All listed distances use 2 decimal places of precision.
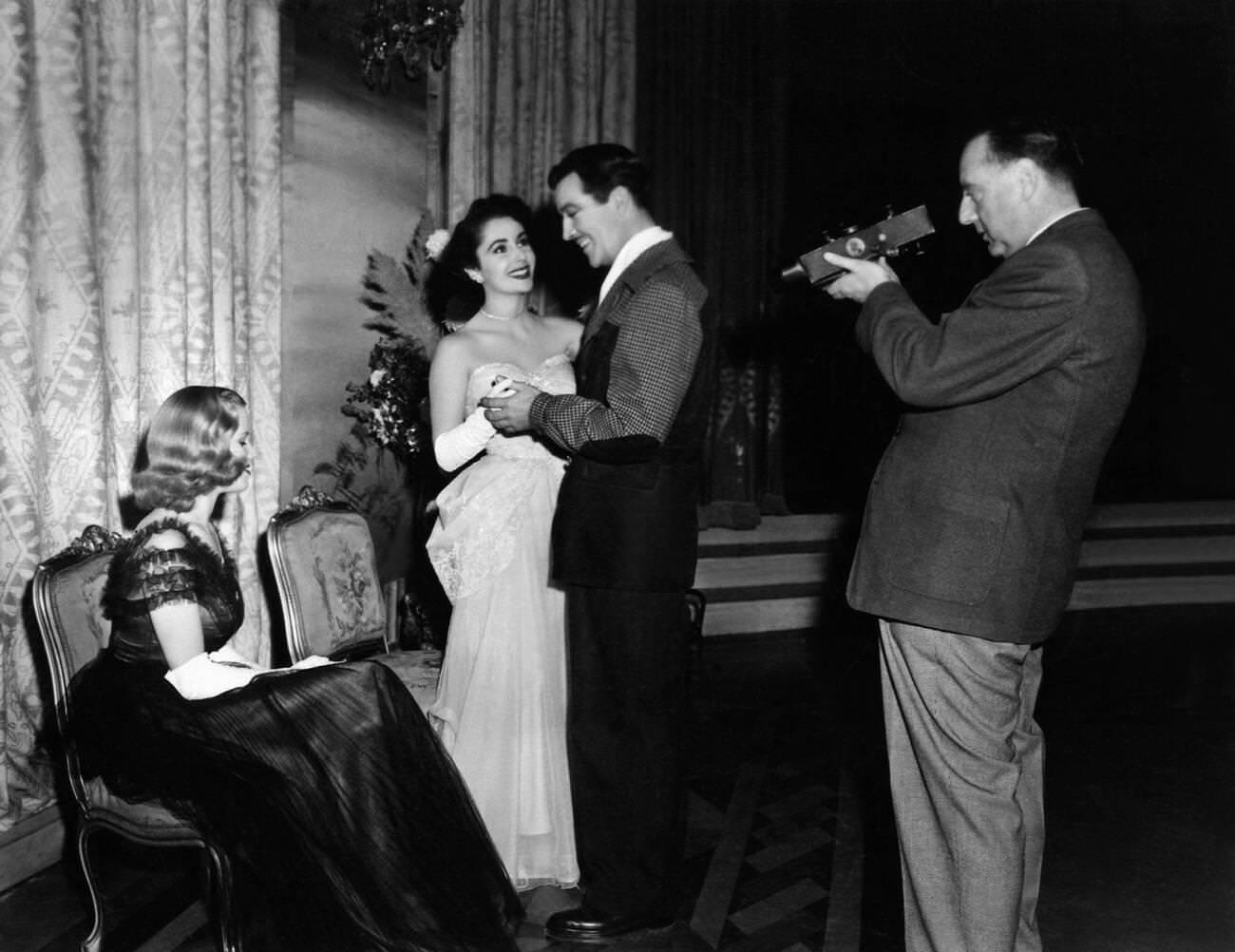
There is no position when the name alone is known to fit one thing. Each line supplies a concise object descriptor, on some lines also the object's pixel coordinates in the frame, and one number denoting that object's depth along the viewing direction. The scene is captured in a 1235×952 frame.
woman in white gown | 2.82
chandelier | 4.18
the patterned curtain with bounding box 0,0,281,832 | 2.77
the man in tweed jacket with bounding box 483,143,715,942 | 2.40
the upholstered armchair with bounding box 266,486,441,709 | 2.98
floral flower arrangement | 4.05
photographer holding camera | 1.93
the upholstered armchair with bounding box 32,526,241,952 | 2.27
